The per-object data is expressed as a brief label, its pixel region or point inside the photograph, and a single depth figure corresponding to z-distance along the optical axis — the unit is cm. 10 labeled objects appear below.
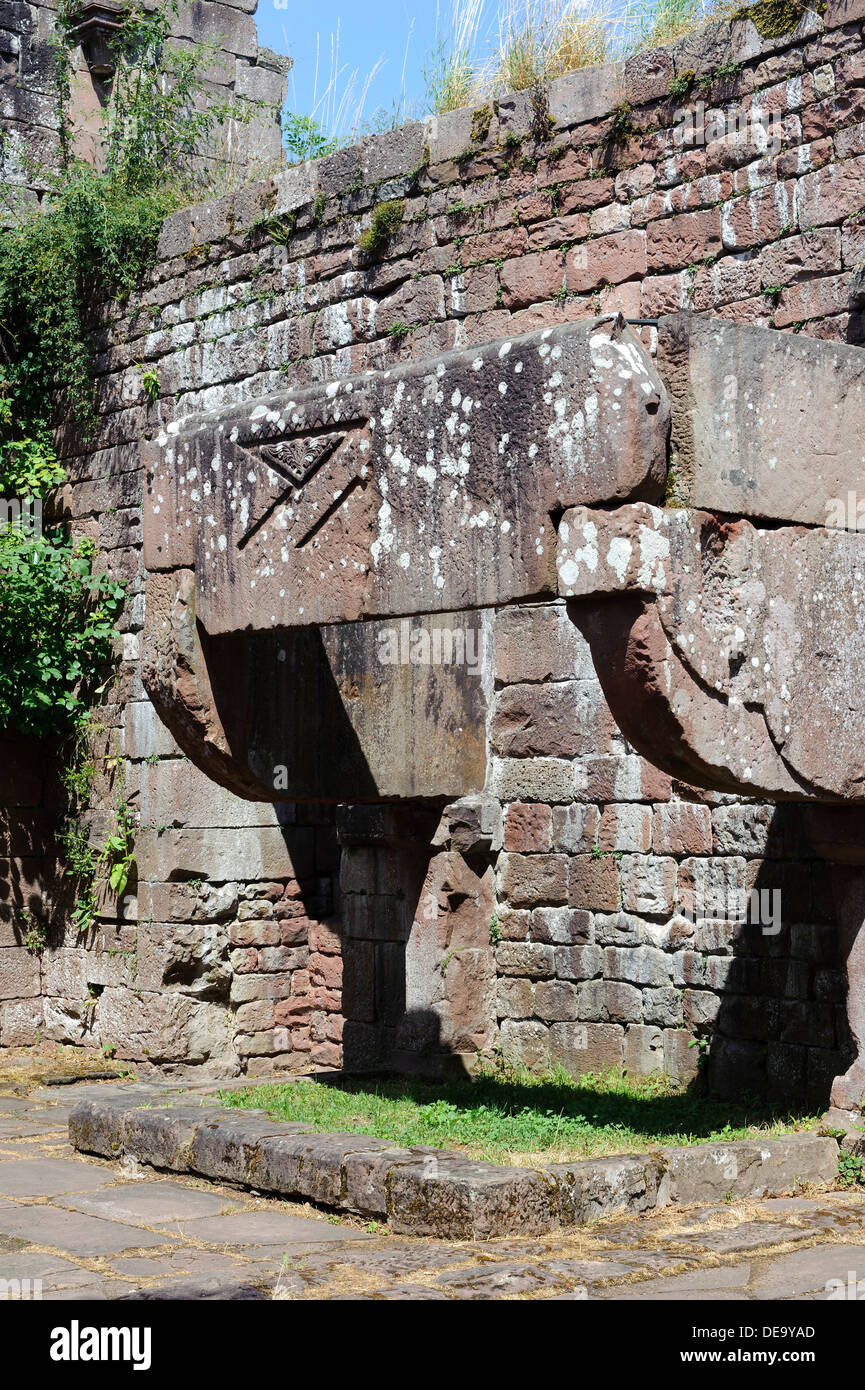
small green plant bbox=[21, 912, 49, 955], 1016
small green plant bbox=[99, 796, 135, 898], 948
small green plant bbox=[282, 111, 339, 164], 1155
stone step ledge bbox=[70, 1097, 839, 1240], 454
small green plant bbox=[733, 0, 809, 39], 648
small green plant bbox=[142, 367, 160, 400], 975
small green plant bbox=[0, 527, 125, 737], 965
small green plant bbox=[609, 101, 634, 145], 712
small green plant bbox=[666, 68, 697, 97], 687
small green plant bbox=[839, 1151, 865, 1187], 505
